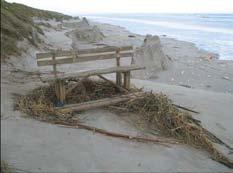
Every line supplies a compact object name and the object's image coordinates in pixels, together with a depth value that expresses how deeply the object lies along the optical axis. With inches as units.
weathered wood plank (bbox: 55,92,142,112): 289.7
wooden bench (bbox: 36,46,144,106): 288.8
